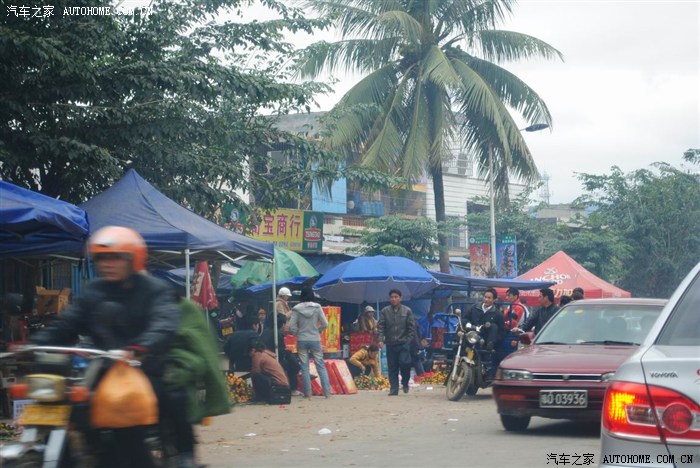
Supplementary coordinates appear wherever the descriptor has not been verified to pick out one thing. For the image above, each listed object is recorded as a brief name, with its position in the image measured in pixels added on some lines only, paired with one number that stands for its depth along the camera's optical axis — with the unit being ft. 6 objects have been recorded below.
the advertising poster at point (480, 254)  110.42
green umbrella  76.23
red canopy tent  93.25
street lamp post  93.30
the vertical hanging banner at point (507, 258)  111.34
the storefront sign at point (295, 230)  98.07
